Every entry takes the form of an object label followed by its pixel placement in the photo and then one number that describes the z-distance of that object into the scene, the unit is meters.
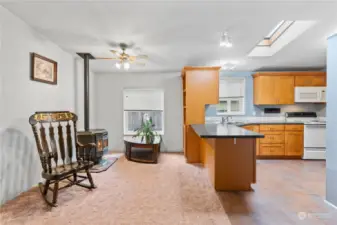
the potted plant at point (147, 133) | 4.79
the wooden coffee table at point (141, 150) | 4.56
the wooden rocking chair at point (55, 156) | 2.57
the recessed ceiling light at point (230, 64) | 4.59
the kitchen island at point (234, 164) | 3.09
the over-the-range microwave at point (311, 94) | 5.18
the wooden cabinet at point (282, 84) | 5.20
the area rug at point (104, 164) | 3.97
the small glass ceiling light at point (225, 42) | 2.61
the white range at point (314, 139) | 4.87
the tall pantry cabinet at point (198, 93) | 4.68
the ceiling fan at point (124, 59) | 3.43
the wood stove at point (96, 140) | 4.01
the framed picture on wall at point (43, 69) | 3.02
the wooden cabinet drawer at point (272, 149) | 5.05
